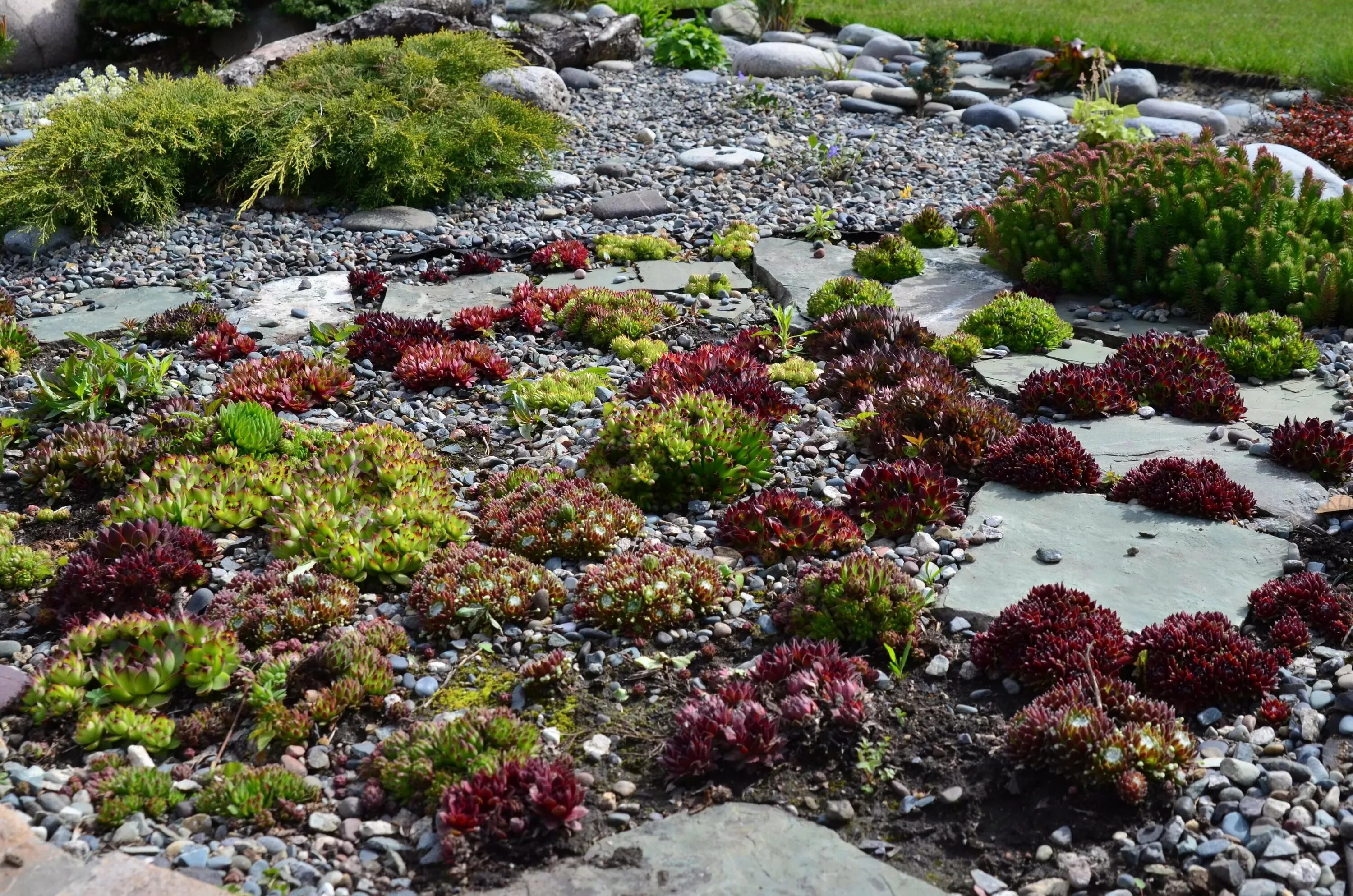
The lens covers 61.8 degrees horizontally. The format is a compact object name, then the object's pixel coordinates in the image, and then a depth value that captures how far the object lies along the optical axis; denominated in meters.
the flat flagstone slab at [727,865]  2.93
